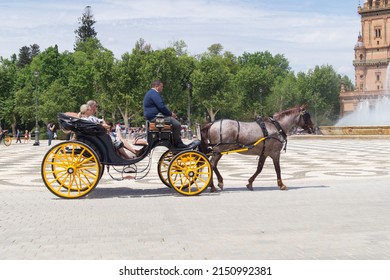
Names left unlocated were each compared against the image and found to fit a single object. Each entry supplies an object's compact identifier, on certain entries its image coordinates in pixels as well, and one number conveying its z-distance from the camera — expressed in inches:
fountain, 2058.3
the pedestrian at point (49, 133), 1713.3
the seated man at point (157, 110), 458.9
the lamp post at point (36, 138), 1770.9
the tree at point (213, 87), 3378.4
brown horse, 491.8
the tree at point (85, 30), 4598.9
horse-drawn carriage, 450.3
